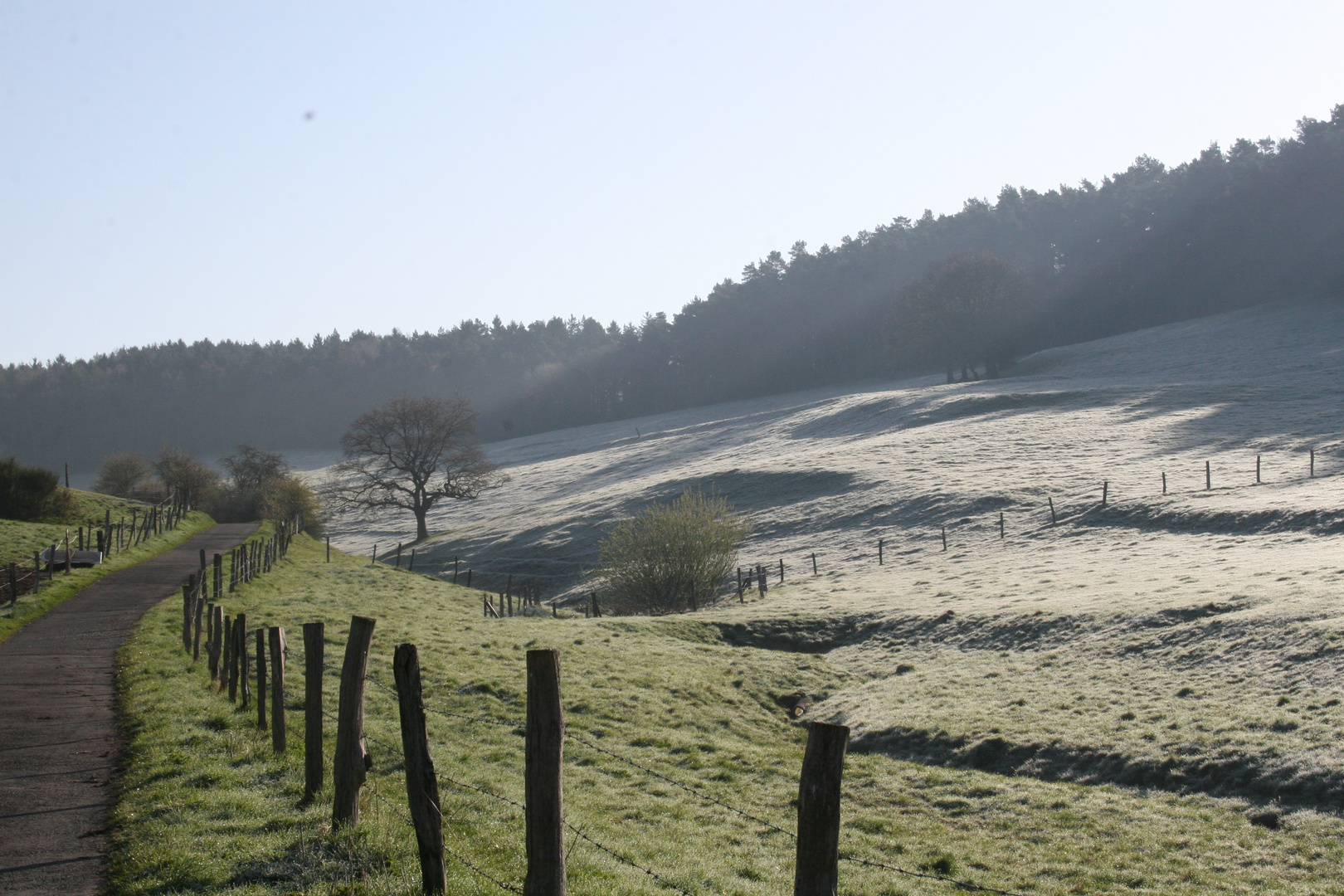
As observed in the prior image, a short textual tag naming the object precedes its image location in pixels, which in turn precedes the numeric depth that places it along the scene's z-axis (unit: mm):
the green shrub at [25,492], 51375
